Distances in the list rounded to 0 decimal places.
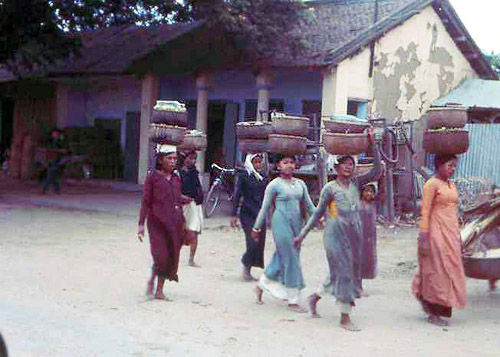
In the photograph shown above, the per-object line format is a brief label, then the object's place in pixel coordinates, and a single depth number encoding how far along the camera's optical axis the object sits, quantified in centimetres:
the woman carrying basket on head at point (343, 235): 658
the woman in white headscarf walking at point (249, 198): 877
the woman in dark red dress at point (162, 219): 752
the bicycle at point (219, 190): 1507
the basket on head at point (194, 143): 1143
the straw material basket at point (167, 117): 899
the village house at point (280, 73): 1688
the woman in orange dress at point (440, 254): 667
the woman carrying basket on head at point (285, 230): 722
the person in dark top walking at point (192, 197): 986
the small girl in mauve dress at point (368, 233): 780
